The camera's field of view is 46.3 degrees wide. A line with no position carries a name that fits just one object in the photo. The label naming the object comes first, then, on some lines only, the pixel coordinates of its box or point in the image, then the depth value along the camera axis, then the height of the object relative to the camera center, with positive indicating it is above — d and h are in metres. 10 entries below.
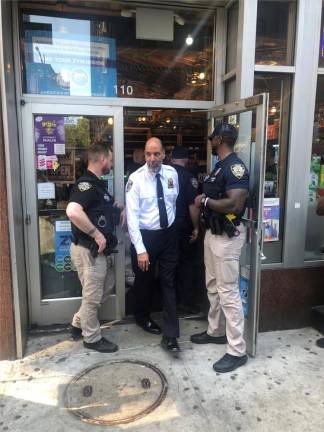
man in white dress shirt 3.22 -0.58
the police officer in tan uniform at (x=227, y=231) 2.92 -0.60
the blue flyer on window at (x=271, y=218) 3.59 -0.59
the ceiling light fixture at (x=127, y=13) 3.62 +1.34
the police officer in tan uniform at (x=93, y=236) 3.01 -0.67
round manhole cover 2.56 -1.72
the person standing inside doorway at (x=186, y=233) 3.85 -0.81
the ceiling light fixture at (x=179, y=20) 3.75 +1.33
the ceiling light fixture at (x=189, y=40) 3.88 +1.16
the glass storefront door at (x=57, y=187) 3.53 -0.32
